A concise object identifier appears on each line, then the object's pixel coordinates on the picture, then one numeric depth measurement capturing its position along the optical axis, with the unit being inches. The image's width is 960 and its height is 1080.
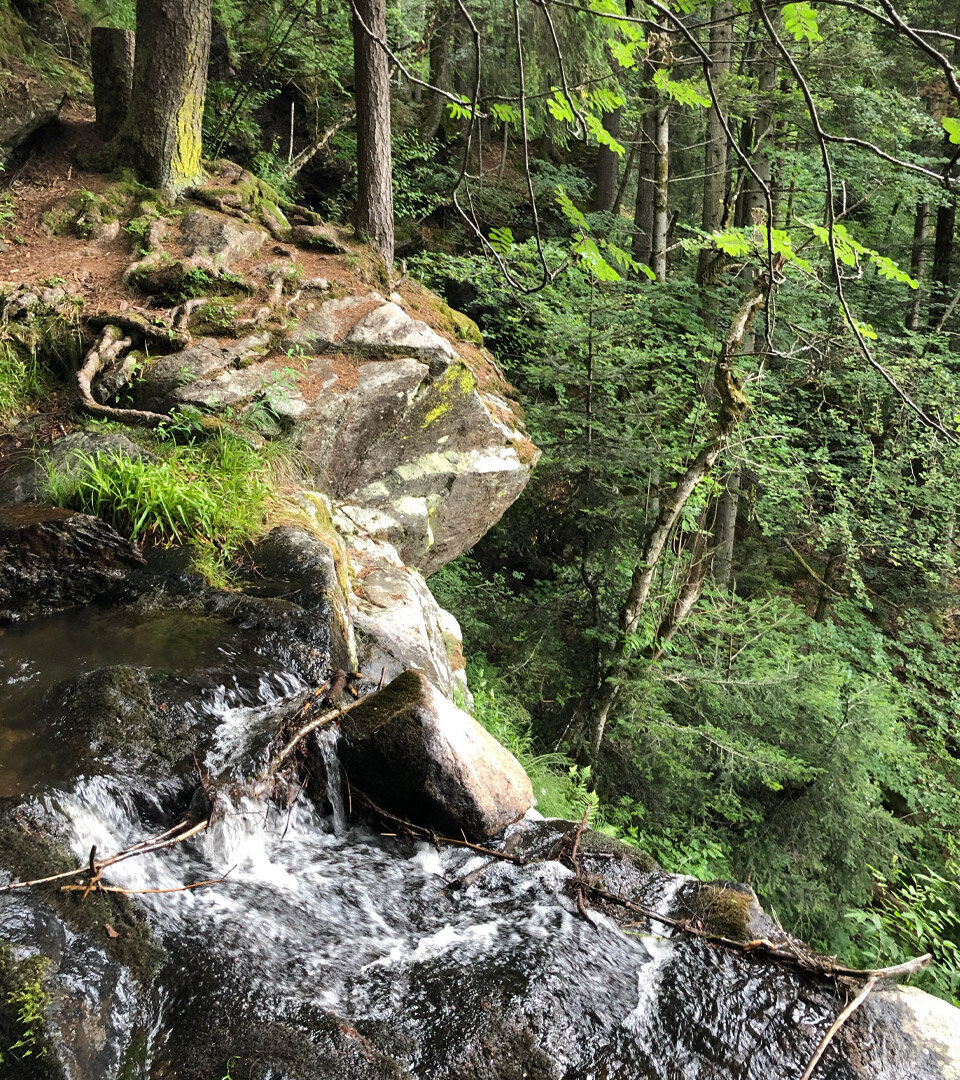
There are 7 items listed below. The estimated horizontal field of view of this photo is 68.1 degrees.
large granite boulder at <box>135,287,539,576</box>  228.8
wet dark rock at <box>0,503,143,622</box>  155.1
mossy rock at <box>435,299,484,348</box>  328.2
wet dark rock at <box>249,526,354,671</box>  164.6
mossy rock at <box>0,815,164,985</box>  90.8
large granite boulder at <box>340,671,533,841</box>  130.3
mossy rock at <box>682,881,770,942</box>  119.2
